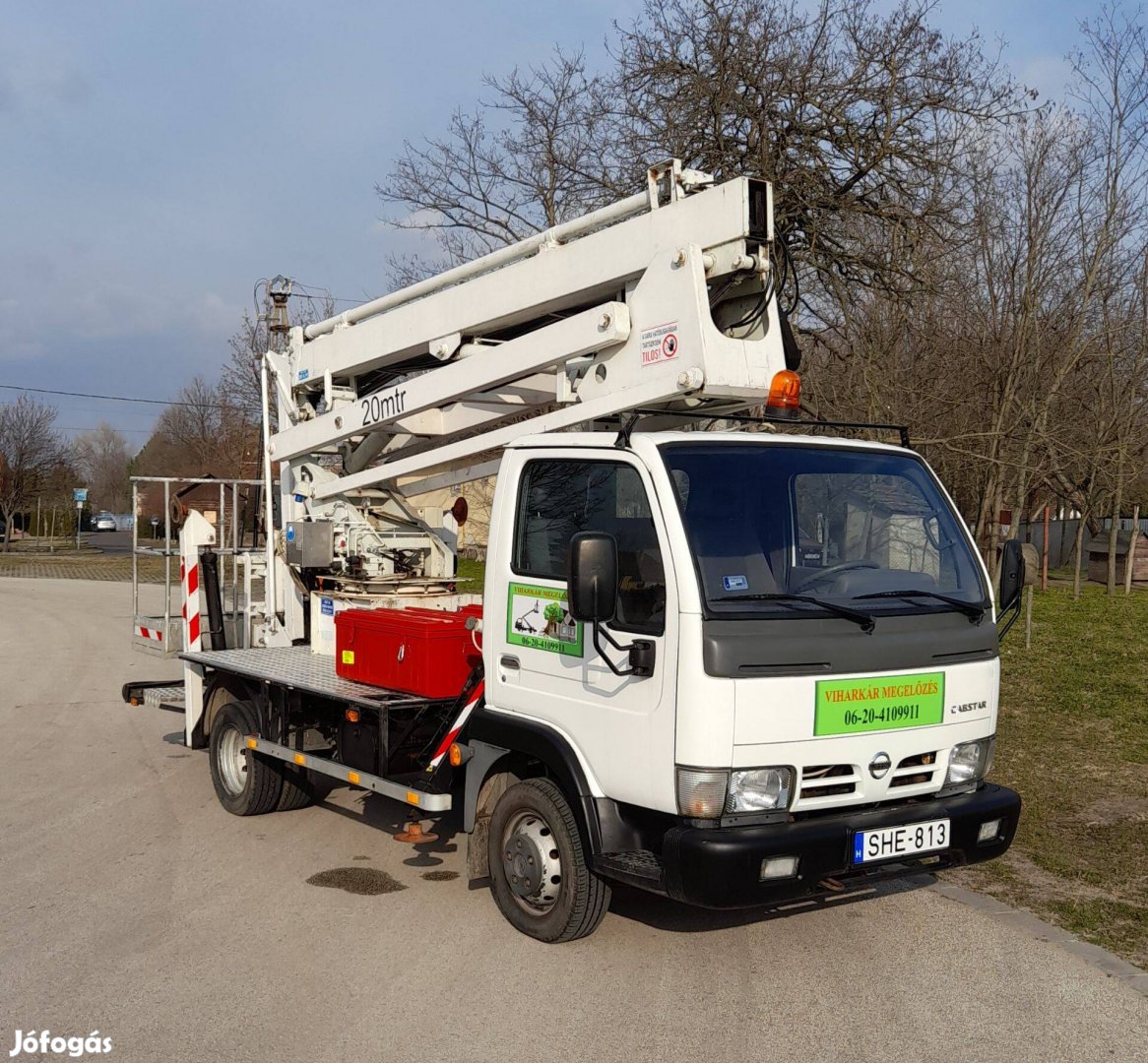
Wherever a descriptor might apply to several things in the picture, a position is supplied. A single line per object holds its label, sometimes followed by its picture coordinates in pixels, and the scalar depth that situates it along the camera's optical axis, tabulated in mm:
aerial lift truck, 4574
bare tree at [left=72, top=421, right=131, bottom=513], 99575
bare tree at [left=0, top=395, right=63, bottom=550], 54781
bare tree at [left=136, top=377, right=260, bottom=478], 33188
